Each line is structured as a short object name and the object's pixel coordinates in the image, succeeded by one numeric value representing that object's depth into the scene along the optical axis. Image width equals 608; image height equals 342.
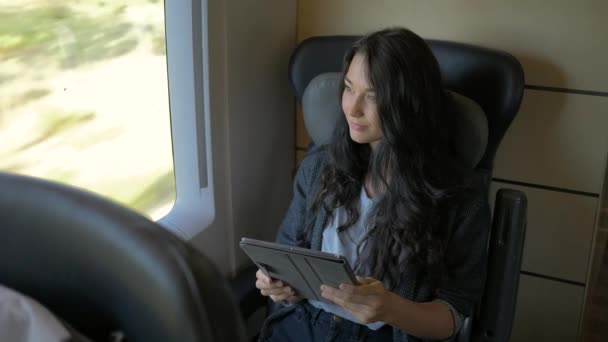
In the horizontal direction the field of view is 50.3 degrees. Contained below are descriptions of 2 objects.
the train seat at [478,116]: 1.36
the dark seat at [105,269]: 0.55
